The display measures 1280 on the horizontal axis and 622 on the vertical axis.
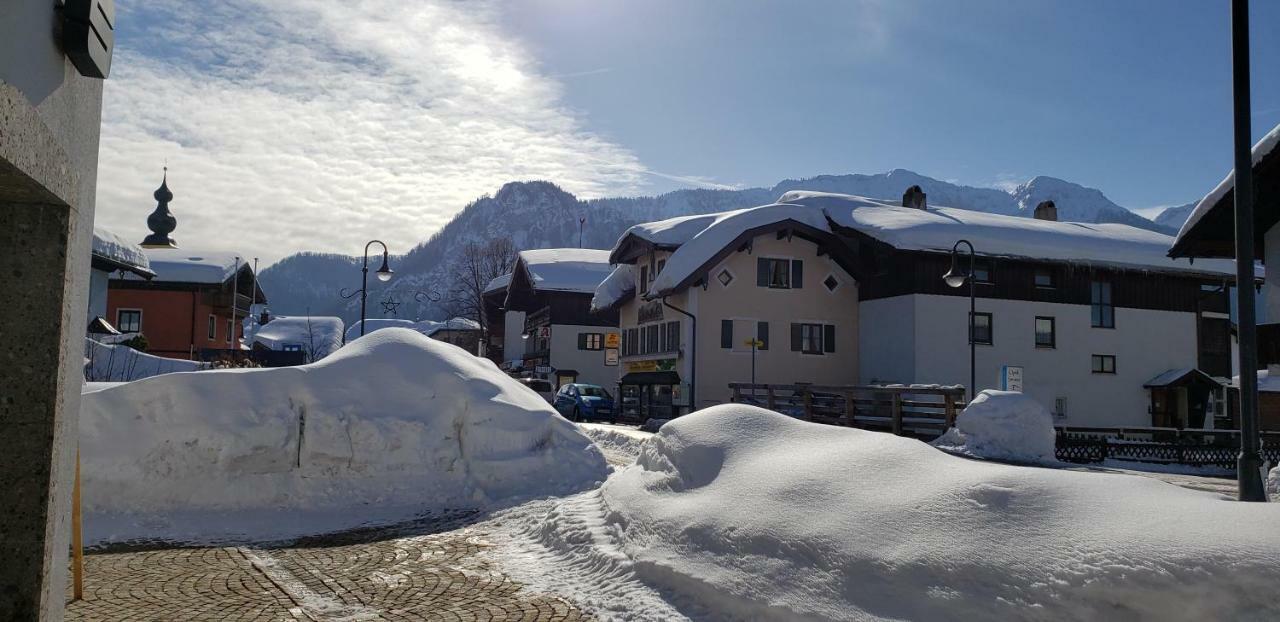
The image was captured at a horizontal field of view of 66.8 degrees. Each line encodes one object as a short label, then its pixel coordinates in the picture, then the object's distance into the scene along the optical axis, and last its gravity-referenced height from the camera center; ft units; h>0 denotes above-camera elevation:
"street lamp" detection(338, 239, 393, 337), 99.55 +8.49
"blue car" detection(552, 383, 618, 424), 127.13 -5.91
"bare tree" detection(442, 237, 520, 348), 251.39 +22.79
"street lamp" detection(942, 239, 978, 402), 86.79 +8.15
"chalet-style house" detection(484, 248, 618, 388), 178.60 +7.59
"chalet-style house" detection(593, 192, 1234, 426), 119.65 +7.43
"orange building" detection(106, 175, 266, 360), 154.81 +8.19
